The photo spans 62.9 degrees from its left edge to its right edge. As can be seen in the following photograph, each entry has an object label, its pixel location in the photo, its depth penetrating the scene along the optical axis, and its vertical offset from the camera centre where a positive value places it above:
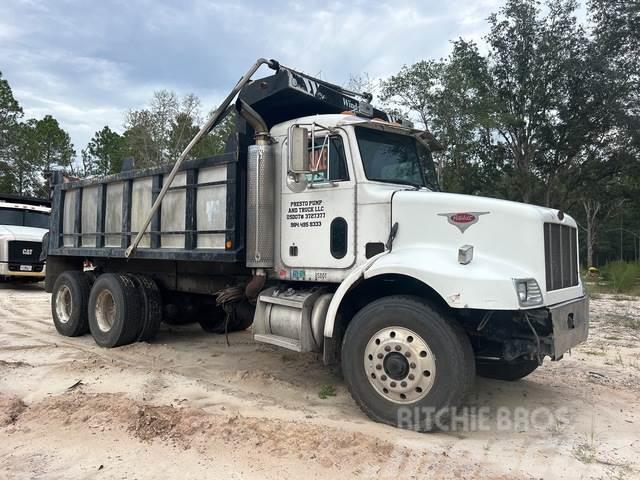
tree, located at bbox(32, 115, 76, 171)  40.19 +9.40
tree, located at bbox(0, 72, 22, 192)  34.47 +9.23
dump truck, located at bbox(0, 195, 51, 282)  15.93 +0.78
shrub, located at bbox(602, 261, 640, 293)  15.82 -0.37
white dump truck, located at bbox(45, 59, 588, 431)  4.18 +0.11
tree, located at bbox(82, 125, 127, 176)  43.28 +9.41
